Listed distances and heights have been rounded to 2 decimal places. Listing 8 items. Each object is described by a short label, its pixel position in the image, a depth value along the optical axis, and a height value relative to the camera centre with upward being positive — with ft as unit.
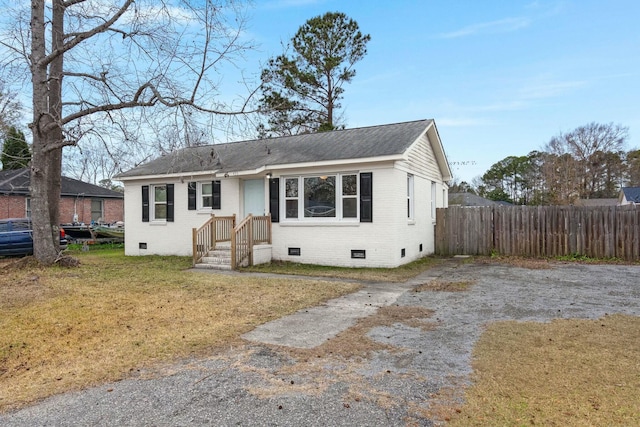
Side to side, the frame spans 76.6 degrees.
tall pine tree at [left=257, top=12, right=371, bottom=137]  75.20 +27.58
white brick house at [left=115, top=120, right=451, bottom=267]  36.68 +1.89
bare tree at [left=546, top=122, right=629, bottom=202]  121.70 +18.27
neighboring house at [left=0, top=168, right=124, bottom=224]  74.24 +2.55
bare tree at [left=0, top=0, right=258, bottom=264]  29.72 +11.41
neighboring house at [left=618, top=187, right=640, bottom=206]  96.98 +3.58
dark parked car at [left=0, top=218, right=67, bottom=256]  46.14 -2.70
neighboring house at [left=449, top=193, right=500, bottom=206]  106.62 +2.88
